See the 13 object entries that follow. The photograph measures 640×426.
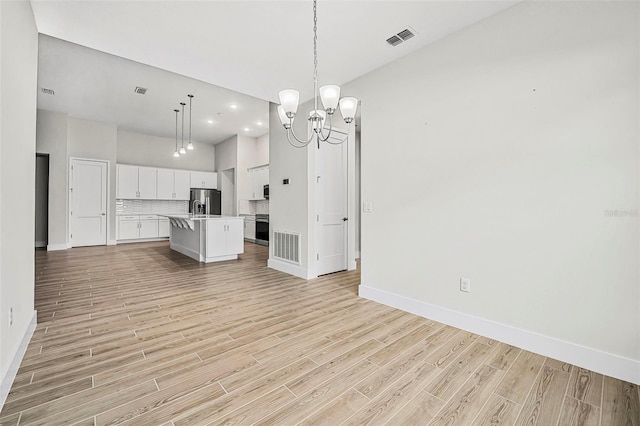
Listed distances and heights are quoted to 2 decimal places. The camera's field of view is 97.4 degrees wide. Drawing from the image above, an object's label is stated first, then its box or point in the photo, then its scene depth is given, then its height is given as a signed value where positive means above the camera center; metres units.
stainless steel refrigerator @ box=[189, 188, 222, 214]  8.82 +0.50
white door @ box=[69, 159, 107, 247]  6.93 +0.29
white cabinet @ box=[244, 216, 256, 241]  8.41 -0.41
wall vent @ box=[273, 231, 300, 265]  4.42 -0.52
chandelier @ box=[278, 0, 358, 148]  2.16 +0.89
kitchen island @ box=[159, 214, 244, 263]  5.30 -0.44
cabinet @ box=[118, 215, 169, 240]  7.85 -0.36
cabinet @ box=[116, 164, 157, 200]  7.78 +0.92
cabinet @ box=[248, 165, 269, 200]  7.82 +0.96
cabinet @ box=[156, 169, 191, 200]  8.42 +0.93
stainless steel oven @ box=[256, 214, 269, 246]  7.72 -0.40
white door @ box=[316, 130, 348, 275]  4.39 +0.13
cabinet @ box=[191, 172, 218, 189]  9.02 +1.14
